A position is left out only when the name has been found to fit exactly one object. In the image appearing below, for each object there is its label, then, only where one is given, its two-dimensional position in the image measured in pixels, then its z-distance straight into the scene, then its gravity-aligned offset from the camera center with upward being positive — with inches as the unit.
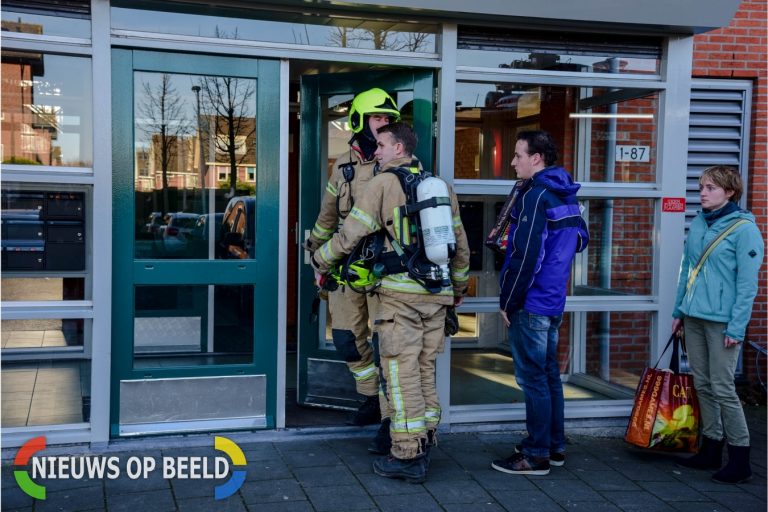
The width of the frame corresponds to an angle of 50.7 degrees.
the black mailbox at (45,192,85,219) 196.7 +1.0
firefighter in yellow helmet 204.1 -1.6
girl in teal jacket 195.0 -20.6
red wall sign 237.9 +5.0
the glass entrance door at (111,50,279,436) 200.5 -7.8
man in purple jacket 189.2 -14.6
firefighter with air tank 182.1 -12.6
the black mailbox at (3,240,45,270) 195.2 -11.3
